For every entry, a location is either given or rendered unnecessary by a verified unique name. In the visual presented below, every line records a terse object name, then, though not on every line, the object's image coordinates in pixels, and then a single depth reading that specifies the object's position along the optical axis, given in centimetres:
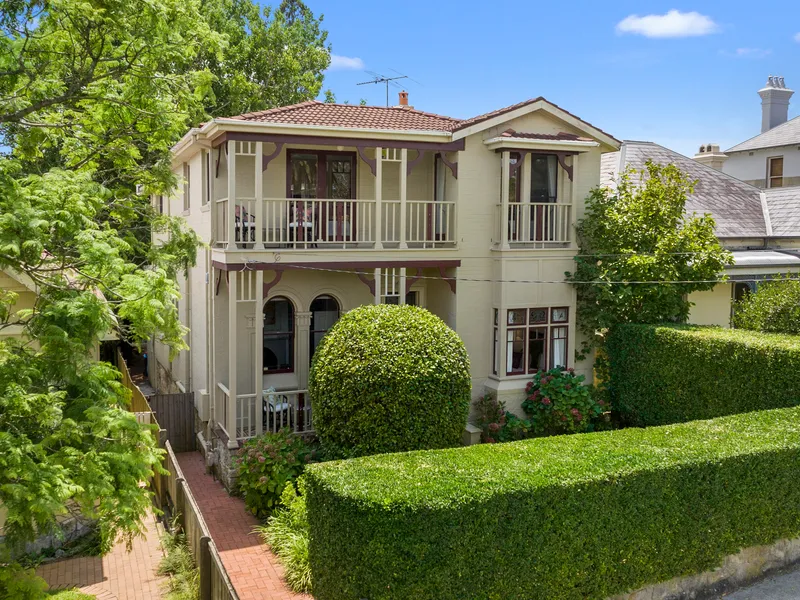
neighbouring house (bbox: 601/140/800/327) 2086
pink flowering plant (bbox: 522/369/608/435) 1616
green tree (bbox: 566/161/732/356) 1689
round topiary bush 1285
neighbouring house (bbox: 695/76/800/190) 2861
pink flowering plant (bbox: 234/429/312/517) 1302
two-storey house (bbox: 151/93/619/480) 1548
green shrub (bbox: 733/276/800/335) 1584
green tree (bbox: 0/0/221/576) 664
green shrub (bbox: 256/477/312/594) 1069
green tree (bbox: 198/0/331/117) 2892
